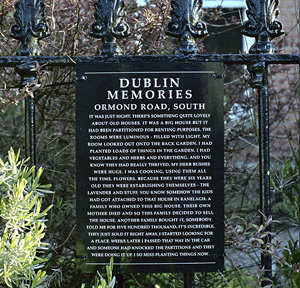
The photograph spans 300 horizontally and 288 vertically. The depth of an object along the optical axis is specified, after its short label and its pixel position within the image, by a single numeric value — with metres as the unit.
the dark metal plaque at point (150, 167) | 1.54
